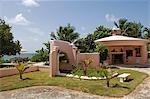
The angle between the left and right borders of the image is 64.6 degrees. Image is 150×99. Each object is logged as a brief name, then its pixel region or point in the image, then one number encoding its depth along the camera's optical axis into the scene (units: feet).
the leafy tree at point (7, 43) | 55.80
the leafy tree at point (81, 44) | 74.85
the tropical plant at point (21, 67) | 31.67
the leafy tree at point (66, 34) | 74.50
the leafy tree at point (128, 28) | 85.30
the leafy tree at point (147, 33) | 95.29
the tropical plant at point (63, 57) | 42.09
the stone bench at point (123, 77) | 30.40
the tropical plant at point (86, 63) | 38.59
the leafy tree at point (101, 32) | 73.88
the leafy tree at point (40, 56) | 52.50
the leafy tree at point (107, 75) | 26.73
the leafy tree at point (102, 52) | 46.86
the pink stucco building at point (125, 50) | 51.72
